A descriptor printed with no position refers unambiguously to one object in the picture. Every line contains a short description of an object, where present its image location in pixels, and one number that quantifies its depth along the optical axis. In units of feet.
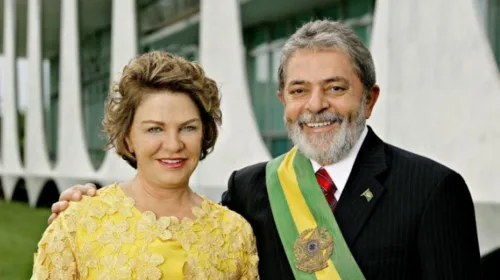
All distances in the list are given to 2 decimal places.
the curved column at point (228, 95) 25.18
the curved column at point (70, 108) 43.34
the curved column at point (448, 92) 15.14
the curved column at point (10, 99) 57.93
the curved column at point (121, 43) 34.63
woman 6.79
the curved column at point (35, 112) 50.75
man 6.70
